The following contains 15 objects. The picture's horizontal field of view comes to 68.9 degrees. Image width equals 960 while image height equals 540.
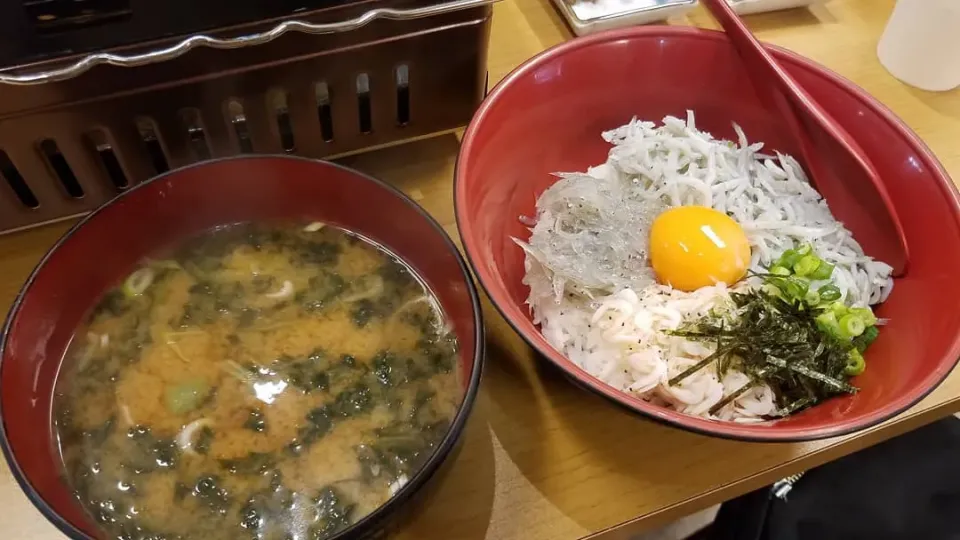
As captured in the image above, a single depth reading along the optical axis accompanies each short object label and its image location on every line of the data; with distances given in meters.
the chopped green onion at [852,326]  0.24
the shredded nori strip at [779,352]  0.23
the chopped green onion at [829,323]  0.24
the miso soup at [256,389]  0.21
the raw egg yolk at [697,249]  0.26
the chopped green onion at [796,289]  0.25
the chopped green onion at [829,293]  0.25
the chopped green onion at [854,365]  0.24
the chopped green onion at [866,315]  0.24
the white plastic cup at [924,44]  0.33
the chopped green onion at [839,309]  0.24
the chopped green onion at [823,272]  0.26
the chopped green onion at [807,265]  0.26
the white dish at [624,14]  0.34
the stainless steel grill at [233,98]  0.23
